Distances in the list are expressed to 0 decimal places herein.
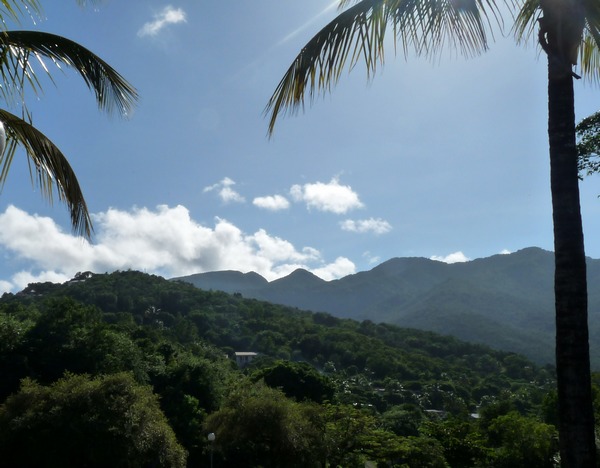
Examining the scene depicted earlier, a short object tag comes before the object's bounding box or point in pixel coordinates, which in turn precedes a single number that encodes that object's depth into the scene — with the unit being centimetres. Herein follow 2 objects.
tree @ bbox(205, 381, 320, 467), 2161
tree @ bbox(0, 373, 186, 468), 2022
